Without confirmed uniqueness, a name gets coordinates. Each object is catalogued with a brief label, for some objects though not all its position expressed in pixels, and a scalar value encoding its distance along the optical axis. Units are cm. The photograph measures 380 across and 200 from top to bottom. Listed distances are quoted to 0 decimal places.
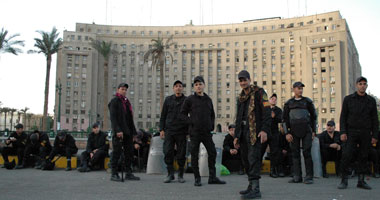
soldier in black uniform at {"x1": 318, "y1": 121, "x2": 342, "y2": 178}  893
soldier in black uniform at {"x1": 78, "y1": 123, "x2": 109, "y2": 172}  991
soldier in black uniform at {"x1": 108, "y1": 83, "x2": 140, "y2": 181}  768
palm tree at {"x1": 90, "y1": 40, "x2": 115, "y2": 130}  5188
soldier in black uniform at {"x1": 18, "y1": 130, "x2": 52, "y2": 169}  1080
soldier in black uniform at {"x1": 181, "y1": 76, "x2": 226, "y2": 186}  690
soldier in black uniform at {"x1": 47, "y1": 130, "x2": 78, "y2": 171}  1040
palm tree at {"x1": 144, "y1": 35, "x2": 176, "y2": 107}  4566
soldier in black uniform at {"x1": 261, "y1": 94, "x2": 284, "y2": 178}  873
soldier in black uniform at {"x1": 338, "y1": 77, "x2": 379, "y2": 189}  657
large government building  8456
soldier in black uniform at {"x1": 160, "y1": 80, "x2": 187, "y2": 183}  745
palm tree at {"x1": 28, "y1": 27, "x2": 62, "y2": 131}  4006
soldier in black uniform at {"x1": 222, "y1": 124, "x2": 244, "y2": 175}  985
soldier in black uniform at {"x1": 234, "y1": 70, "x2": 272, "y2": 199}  551
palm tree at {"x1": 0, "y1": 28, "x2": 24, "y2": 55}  3507
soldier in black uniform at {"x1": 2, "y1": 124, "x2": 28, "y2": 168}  1083
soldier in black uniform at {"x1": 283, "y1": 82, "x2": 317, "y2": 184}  758
